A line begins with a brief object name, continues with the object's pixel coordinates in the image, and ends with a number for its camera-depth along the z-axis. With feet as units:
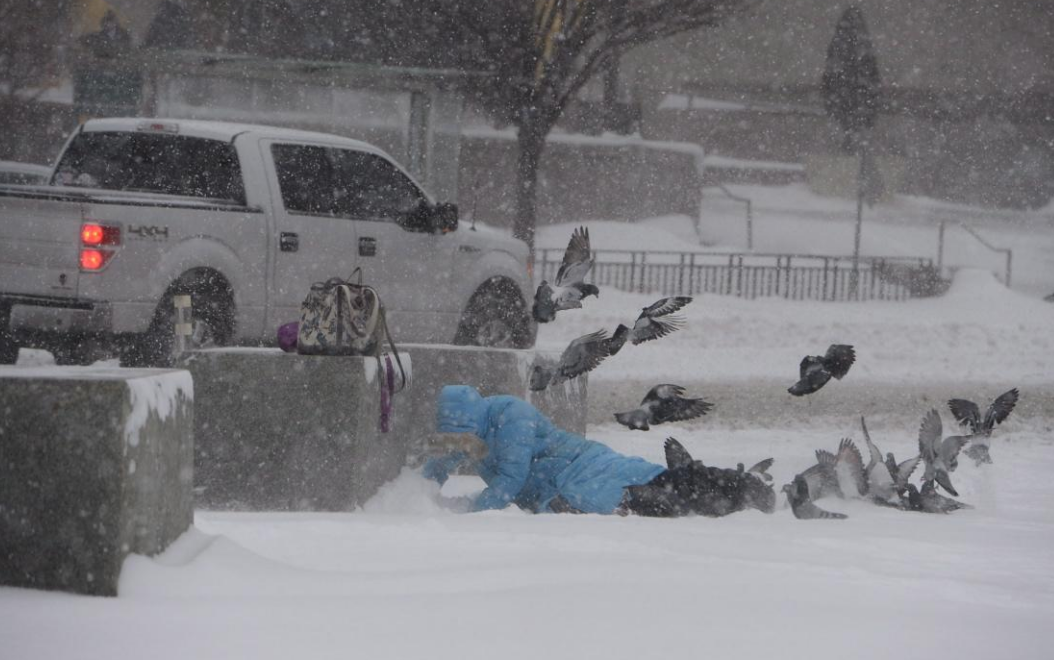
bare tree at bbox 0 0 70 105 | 225.76
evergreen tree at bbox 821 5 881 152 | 245.86
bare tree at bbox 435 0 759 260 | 141.69
